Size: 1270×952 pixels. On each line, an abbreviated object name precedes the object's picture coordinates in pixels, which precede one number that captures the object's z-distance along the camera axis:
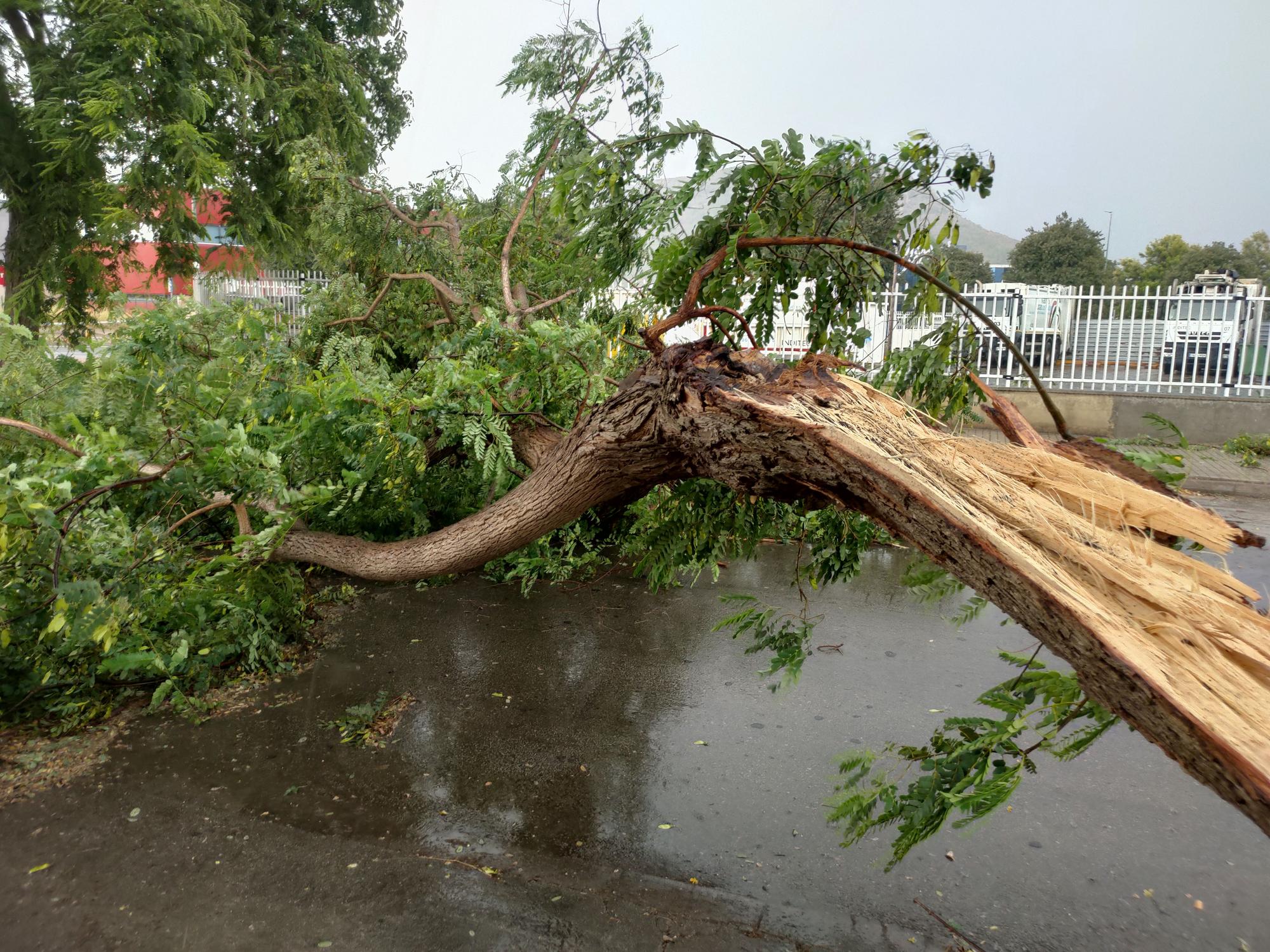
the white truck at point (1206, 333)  10.91
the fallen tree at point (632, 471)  1.83
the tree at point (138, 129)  8.42
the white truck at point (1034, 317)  11.73
